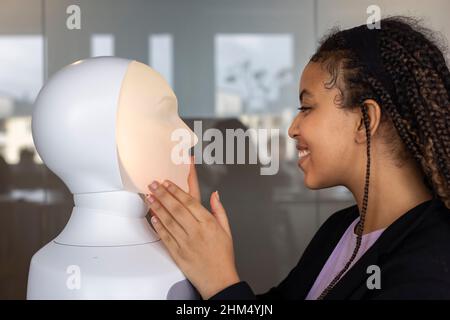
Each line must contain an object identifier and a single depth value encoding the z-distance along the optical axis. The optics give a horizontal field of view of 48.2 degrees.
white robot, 0.99
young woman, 0.96
